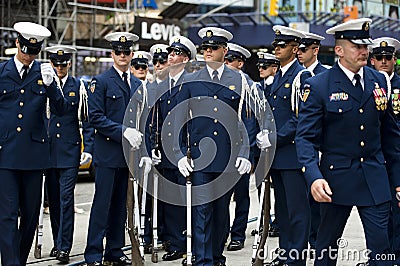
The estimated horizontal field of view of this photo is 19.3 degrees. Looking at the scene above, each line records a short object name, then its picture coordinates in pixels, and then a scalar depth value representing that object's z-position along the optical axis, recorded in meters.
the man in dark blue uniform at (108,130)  11.36
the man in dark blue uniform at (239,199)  13.52
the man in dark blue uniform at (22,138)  9.91
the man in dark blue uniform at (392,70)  10.78
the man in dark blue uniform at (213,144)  10.84
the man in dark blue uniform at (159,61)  13.64
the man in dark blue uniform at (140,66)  13.72
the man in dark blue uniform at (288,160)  10.75
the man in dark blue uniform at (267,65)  13.04
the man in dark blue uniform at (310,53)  12.19
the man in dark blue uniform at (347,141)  8.39
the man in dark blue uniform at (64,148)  12.49
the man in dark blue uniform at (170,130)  12.66
